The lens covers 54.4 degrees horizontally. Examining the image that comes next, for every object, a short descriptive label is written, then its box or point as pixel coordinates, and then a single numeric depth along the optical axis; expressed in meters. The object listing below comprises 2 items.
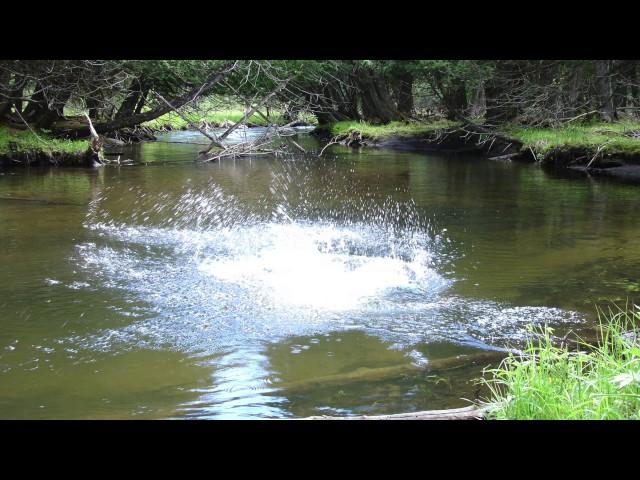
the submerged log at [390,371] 5.55
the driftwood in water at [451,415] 3.53
